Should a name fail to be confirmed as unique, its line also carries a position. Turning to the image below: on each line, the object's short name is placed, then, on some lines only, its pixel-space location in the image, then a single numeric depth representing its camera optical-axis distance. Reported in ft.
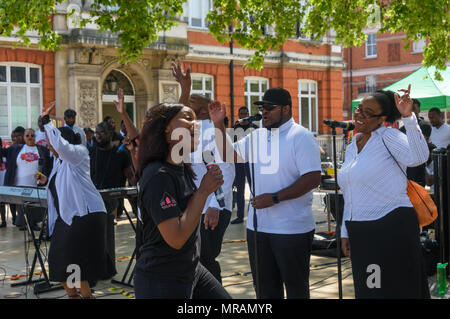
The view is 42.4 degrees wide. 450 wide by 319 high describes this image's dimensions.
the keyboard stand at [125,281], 22.38
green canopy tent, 42.91
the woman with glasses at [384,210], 13.88
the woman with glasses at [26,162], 37.22
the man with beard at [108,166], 31.42
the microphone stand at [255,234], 14.86
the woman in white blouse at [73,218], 19.38
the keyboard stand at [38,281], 21.63
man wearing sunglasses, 14.60
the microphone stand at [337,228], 15.97
